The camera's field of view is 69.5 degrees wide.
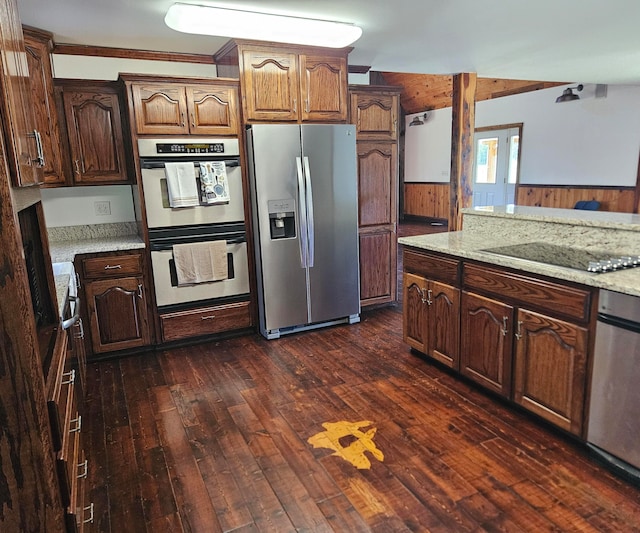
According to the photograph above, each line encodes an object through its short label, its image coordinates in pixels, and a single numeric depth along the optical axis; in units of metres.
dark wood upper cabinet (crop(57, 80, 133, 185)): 3.24
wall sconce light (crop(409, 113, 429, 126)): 10.45
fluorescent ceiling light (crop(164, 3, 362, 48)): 2.72
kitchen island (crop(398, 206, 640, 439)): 2.11
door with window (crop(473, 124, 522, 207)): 8.57
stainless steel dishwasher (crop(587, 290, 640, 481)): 1.88
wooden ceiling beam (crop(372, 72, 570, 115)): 8.25
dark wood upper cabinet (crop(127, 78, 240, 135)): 3.21
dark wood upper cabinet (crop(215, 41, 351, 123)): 3.39
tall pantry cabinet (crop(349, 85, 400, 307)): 3.92
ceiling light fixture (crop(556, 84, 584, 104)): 6.77
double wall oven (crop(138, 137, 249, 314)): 3.29
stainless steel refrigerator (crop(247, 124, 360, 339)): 3.47
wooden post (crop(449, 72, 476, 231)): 5.09
